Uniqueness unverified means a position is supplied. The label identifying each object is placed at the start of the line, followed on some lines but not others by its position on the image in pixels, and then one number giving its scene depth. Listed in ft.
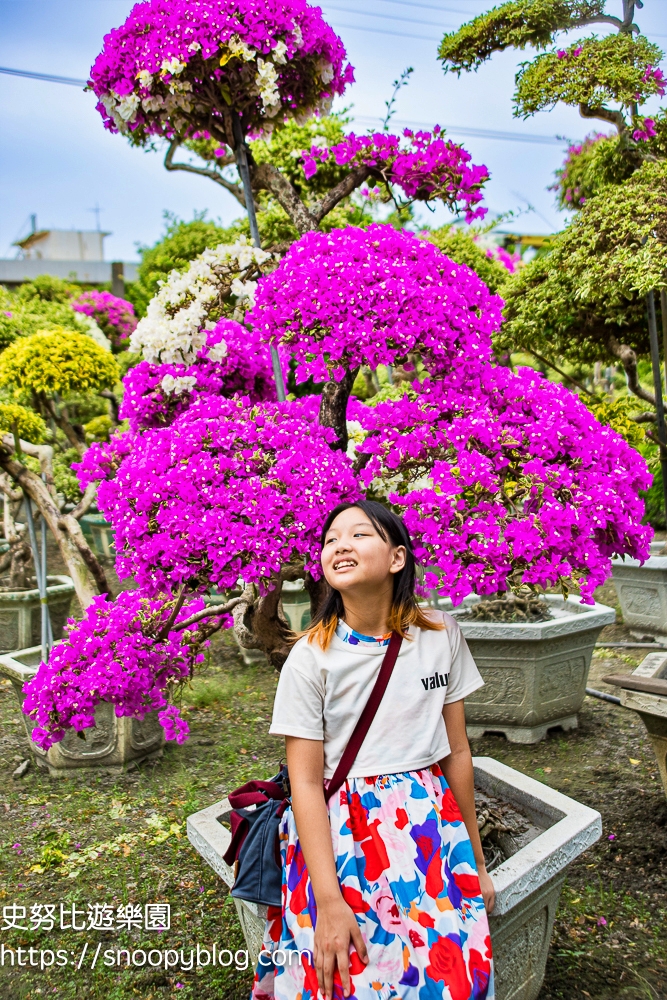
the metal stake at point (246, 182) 6.99
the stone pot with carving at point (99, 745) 11.18
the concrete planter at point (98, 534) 26.50
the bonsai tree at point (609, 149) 10.69
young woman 4.35
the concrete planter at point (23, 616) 16.26
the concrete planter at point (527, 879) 5.48
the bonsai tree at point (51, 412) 12.71
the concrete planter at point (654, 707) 7.52
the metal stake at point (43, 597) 11.48
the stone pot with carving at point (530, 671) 11.00
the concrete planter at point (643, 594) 15.65
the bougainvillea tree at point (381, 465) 5.18
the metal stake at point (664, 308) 12.71
